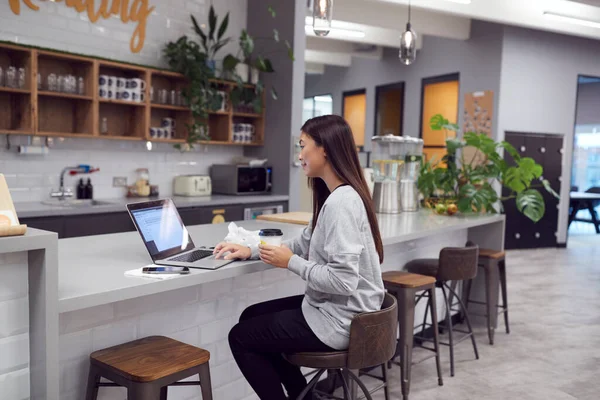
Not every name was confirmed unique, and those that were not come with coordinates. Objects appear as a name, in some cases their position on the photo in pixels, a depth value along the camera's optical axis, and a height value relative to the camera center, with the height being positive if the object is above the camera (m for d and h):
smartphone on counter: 1.92 -0.40
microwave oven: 5.62 -0.22
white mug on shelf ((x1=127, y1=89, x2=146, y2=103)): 4.91 +0.51
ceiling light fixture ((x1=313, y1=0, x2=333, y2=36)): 3.17 +0.82
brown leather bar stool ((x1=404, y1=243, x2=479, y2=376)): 3.62 -0.67
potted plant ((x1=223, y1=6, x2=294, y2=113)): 5.49 +0.88
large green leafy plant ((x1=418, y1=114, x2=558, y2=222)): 4.51 -0.12
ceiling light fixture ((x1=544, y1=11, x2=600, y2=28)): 7.27 +1.94
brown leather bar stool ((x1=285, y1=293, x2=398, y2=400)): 2.00 -0.68
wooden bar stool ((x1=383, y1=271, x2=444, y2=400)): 3.13 -0.83
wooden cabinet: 4.25 +0.41
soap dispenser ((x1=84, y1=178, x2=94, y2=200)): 4.86 -0.34
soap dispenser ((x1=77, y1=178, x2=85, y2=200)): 4.85 -0.36
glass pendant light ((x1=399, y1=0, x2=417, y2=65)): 4.23 +0.88
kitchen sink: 4.39 -0.42
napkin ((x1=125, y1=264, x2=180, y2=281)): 1.87 -0.41
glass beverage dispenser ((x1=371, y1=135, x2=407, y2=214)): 4.20 -0.09
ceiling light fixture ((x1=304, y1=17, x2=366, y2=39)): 7.94 +1.83
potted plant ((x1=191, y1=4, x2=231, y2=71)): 5.41 +1.18
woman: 1.92 -0.38
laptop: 2.09 -0.33
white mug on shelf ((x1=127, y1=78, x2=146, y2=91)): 4.90 +0.61
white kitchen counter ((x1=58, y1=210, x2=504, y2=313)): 1.67 -0.41
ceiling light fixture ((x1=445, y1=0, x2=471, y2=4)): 6.48 +1.88
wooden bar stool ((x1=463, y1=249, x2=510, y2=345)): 4.19 -0.92
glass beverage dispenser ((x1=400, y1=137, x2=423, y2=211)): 4.40 -0.14
